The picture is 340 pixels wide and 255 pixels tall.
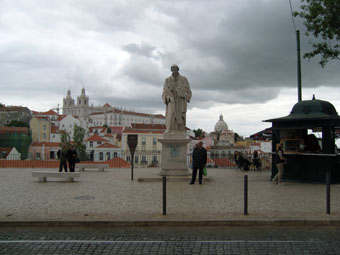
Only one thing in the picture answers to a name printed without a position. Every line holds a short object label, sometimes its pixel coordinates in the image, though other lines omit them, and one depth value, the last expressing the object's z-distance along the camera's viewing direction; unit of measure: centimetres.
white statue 1562
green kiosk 1396
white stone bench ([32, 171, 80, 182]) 1506
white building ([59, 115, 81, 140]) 13750
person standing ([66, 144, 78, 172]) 1806
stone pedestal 1519
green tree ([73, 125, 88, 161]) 6178
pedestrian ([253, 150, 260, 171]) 2341
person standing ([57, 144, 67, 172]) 1780
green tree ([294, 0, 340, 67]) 1433
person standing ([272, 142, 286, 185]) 1370
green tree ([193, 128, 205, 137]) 15923
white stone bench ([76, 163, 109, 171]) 2227
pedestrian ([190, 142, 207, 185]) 1384
